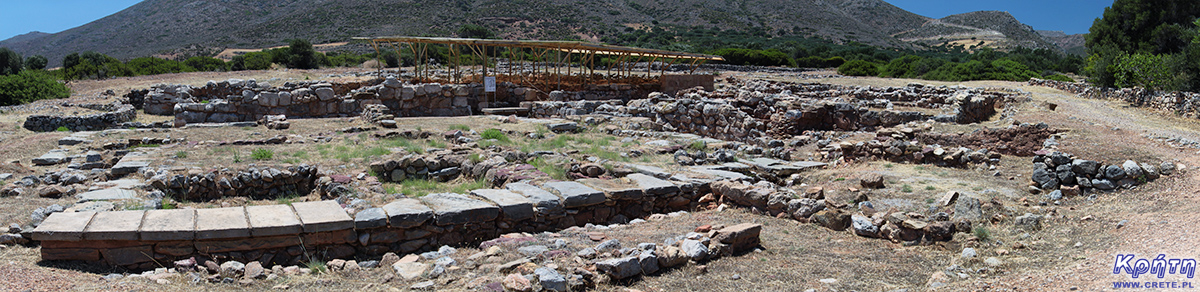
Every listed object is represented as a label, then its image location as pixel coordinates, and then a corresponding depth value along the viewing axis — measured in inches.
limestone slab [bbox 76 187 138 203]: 252.9
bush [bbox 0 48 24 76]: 1288.3
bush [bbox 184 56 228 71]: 1414.9
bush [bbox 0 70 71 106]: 765.3
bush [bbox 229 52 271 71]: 1364.4
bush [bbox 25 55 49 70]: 1513.0
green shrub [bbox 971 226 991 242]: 210.5
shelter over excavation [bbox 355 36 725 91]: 841.5
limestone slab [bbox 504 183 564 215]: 246.8
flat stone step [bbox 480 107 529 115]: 776.8
